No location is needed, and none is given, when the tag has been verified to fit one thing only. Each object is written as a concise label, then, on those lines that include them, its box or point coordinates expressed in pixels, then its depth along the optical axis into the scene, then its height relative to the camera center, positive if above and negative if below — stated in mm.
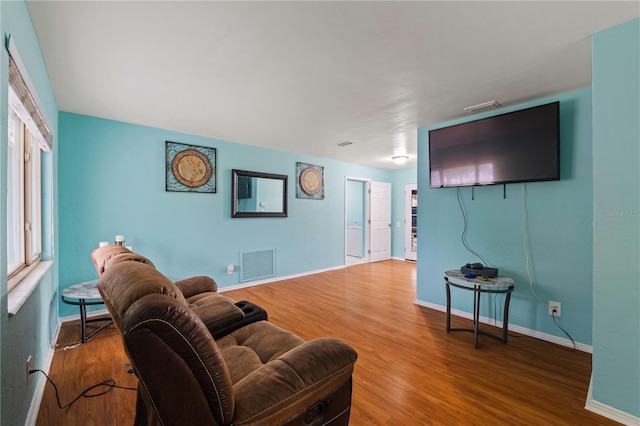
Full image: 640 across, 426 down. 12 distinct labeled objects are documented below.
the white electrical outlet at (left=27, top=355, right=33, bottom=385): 1579 -909
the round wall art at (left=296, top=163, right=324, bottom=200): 5267 +574
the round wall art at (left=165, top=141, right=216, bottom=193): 3811 +609
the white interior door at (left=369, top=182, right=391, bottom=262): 6711 -254
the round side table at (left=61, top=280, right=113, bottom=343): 2520 -775
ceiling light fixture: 5292 +1009
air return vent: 4555 -907
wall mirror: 4426 +276
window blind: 1317 +623
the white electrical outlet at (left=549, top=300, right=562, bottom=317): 2623 -922
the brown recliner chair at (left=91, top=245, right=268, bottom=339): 1608 -675
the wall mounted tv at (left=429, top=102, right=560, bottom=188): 2543 +634
